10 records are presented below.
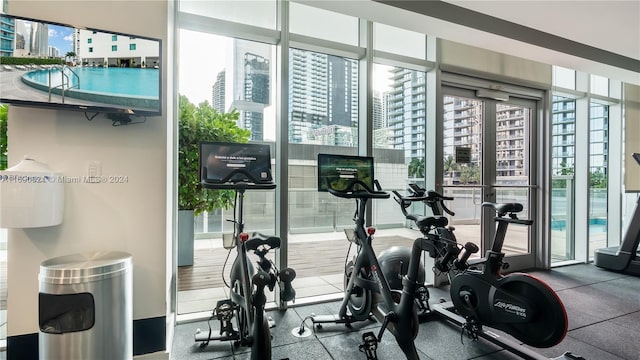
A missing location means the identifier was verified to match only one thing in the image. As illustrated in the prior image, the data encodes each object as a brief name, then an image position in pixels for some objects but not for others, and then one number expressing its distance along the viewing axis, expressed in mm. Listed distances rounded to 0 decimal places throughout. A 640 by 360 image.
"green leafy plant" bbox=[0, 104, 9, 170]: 2154
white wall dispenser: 1755
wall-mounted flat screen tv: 1800
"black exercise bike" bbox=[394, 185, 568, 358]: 2111
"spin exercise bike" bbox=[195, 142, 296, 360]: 1978
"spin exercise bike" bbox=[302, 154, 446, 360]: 2166
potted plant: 3131
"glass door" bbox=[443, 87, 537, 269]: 4176
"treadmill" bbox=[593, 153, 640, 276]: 4414
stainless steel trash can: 1716
